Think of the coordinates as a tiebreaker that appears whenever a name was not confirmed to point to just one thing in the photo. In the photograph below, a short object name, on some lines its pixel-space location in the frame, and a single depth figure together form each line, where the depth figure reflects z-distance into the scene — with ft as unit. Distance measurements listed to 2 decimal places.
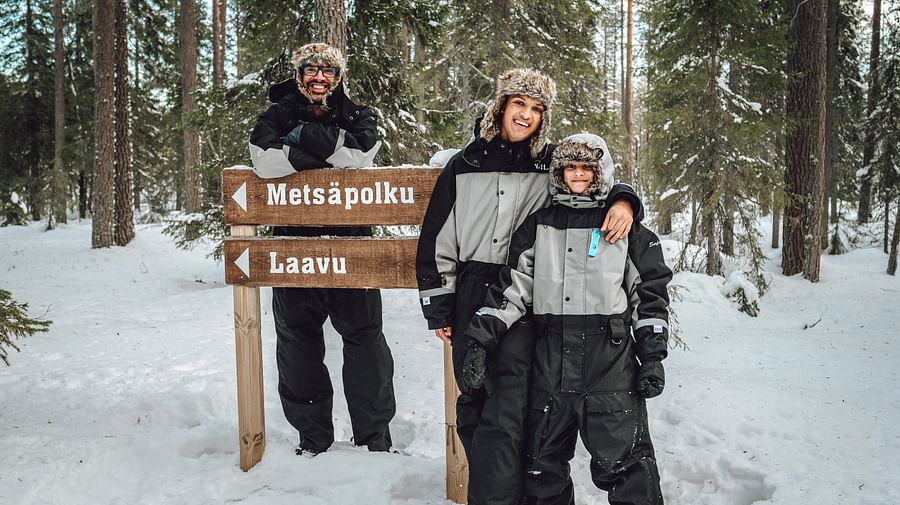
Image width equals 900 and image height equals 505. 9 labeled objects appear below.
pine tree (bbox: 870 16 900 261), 54.80
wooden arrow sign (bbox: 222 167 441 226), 11.51
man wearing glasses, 12.07
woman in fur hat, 9.45
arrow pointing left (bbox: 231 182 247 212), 12.03
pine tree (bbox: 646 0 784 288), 36.32
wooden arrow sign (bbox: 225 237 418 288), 11.61
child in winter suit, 8.77
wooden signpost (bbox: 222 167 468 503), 11.50
